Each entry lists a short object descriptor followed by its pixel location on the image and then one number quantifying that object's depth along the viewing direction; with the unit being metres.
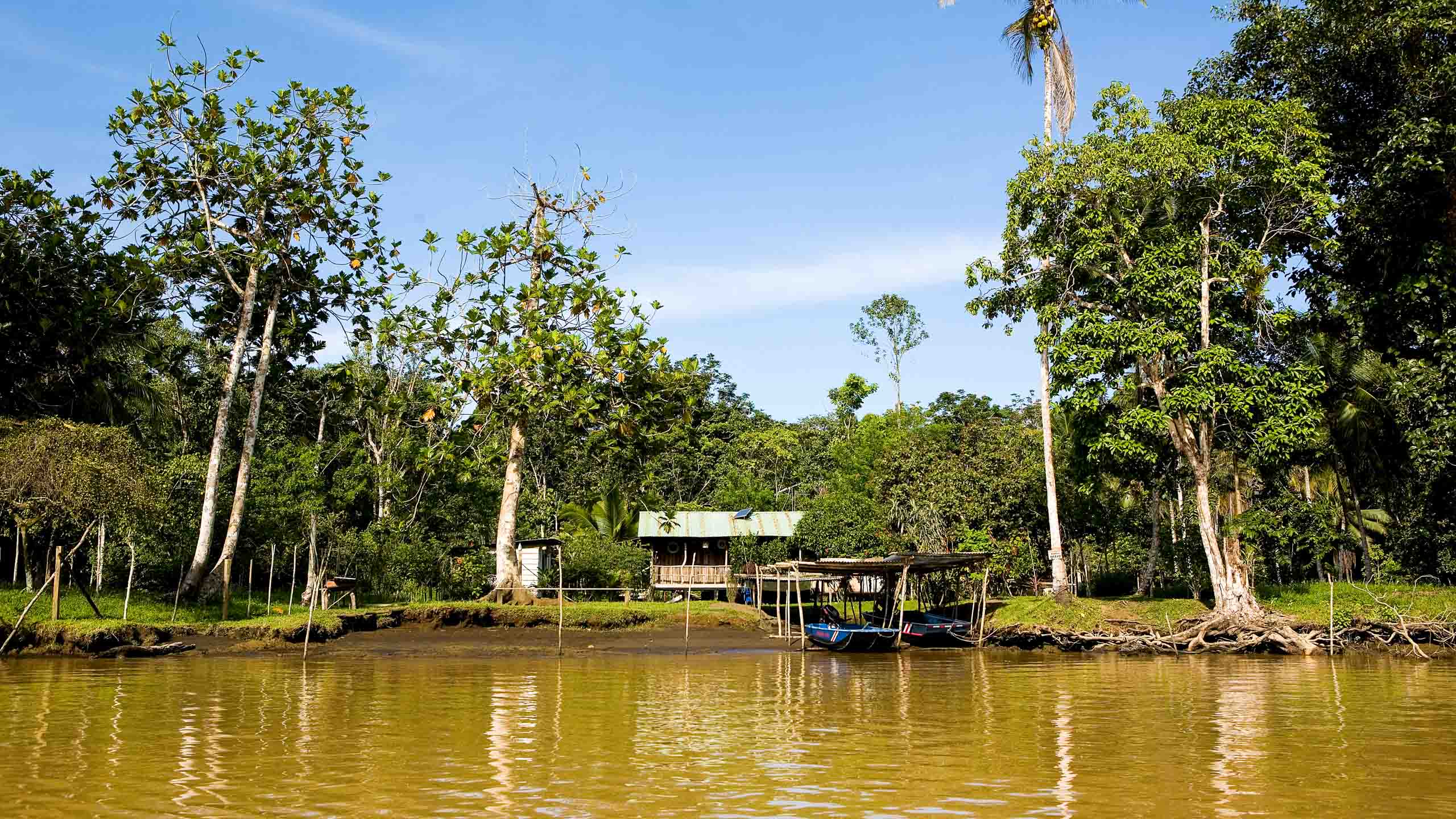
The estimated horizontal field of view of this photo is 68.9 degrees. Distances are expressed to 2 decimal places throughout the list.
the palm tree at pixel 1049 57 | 29.72
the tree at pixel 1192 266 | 24.41
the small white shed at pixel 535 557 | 35.12
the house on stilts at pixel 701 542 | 36.94
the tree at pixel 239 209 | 25.97
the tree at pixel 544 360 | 26.89
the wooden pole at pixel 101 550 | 26.92
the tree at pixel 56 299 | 24.80
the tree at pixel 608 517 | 40.44
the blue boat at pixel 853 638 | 25.55
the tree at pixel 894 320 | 61.44
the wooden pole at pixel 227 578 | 24.83
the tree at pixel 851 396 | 58.00
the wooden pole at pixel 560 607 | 24.37
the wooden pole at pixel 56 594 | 21.00
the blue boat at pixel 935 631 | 27.38
